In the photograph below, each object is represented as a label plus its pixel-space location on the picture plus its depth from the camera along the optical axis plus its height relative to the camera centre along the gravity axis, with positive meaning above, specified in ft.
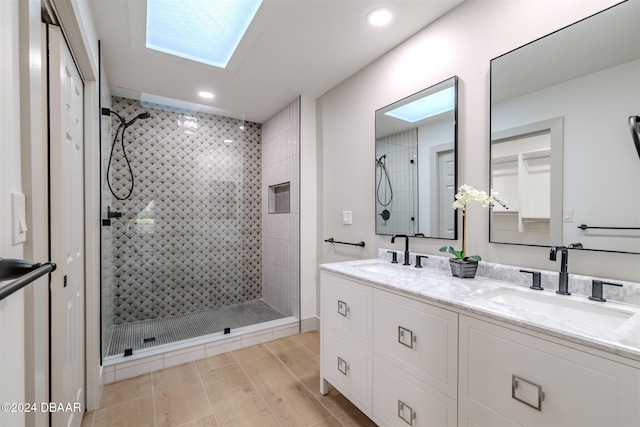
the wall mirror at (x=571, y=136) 3.65 +1.11
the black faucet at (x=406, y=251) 6.30 -0.91
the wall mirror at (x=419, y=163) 5.71 +1.08
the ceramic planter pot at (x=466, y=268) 4.90 -1.00
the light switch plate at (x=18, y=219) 2.06 -0.07
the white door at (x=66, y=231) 3.90 -0.33
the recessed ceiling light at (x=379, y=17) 5.66 +4.00
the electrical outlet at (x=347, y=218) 8.44 -0.22
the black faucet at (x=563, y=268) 3.92 -0.80
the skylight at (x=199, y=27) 5.89 +4.22
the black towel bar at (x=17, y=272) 1.61 -0.42
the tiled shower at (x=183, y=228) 8.68 -0.60
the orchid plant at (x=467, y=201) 4.74 +0.17
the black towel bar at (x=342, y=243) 7.86 -0.96
